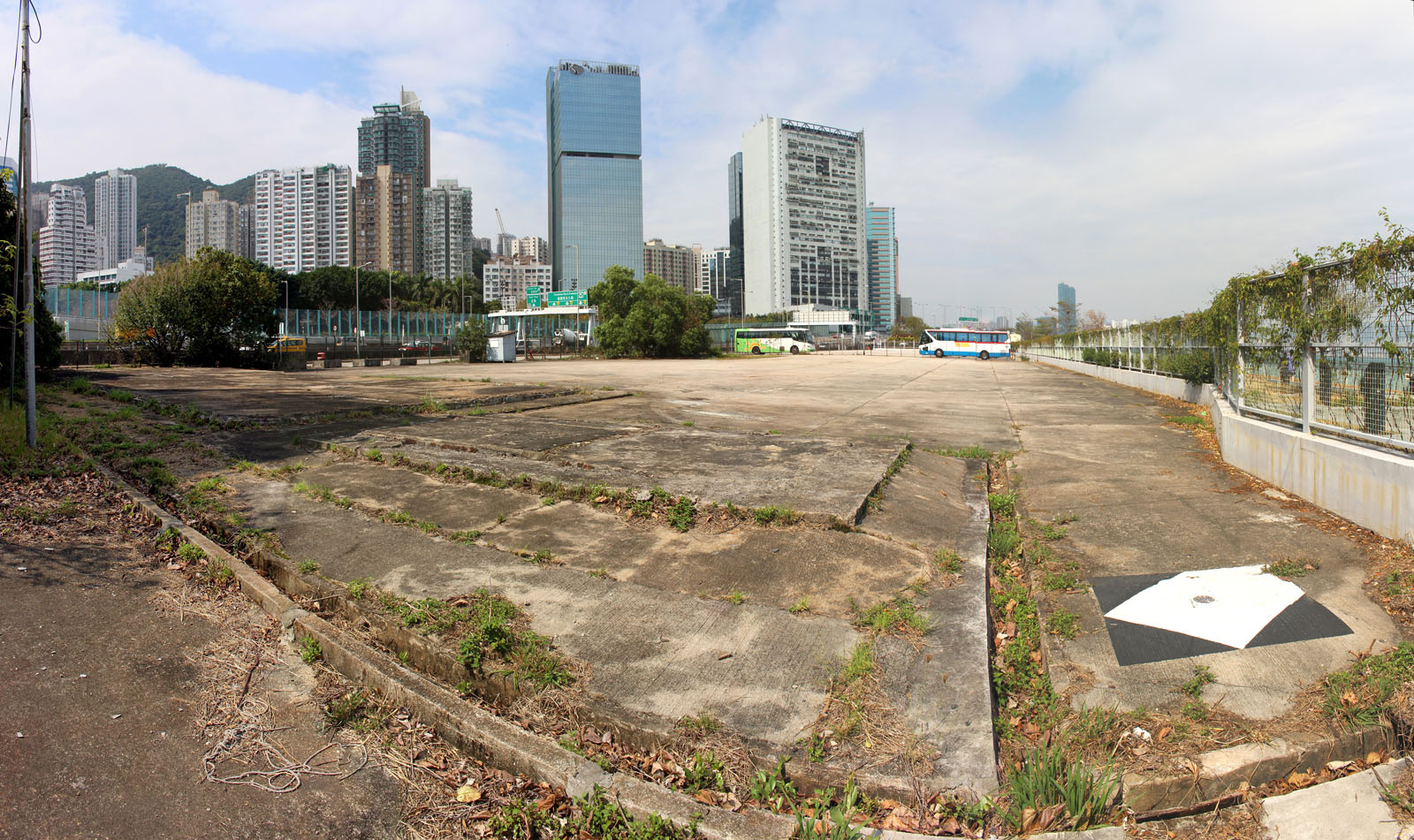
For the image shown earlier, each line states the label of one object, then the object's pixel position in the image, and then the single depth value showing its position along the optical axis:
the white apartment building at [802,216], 166.50
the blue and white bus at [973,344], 64.12
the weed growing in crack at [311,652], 4.04
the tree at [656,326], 55.88
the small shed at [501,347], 45.56
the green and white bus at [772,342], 75.44
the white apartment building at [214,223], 162.75
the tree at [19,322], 10.36
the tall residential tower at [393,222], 141.25
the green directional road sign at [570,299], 78.56
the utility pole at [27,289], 8.08
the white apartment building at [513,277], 167.12
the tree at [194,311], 32.25
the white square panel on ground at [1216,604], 4.23
